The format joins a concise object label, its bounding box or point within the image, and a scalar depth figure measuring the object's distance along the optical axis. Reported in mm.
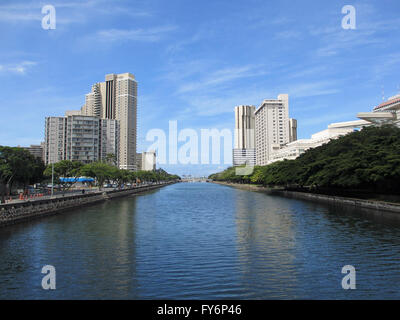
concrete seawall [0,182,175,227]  35562
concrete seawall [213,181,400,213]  44912
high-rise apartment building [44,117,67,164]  191700
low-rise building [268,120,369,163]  170000
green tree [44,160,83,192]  73062
